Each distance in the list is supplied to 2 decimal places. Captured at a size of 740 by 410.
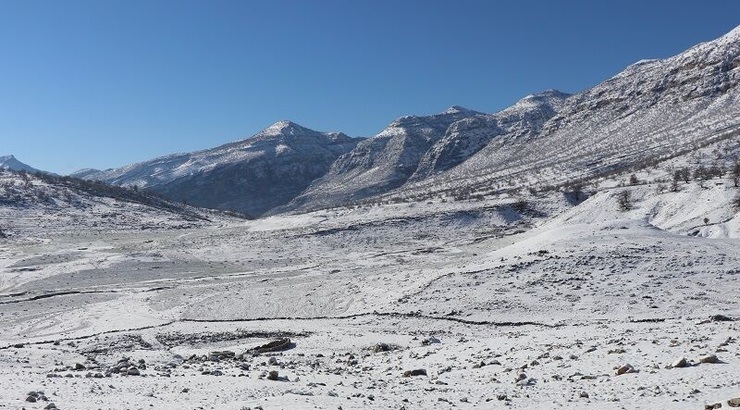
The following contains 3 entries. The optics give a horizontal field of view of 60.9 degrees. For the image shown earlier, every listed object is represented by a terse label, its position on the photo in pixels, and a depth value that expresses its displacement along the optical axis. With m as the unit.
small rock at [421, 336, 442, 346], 22.97
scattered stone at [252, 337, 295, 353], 23.00
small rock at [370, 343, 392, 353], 22.10
